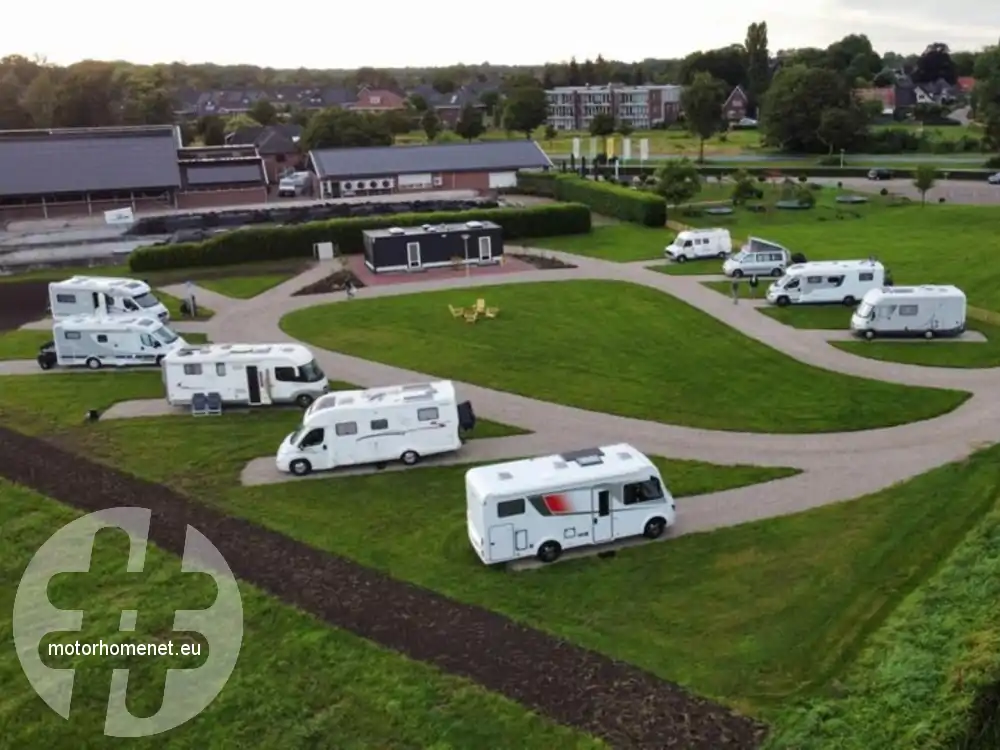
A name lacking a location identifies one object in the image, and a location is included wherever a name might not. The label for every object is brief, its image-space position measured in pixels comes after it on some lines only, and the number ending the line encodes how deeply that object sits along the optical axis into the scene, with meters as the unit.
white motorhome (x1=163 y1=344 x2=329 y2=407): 26.05
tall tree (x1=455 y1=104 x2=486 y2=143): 101.19
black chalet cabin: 45.59
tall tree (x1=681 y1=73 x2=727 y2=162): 89.44
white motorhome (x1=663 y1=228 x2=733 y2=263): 44.75
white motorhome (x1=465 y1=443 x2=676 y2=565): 16.80
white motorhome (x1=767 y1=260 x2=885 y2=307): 34.31
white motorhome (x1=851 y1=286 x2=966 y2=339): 29.75
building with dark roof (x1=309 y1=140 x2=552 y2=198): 72.12
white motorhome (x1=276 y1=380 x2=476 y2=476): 21.31
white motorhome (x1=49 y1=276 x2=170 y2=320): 36.16
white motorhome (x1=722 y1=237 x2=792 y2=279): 40.16
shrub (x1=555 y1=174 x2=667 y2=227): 54.97
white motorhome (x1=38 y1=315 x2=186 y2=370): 30.47
